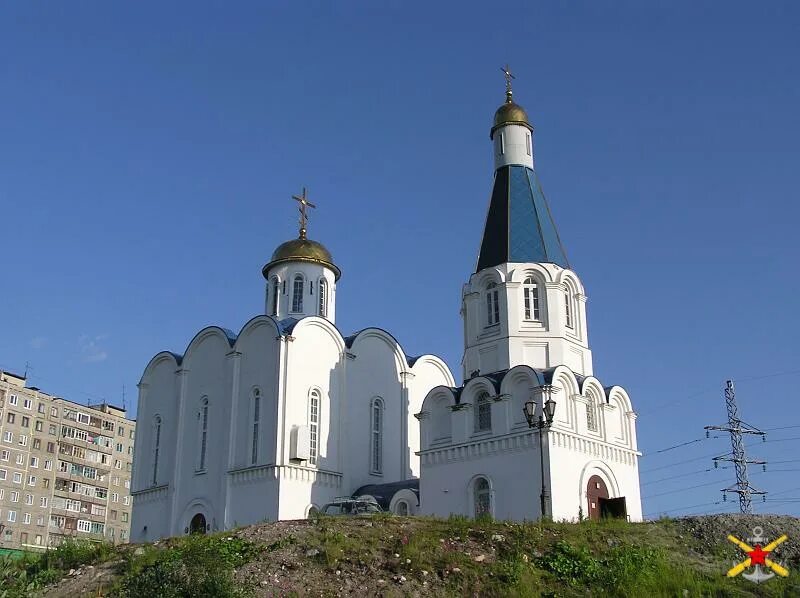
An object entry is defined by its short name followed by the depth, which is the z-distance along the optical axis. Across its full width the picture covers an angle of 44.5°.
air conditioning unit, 25.11
